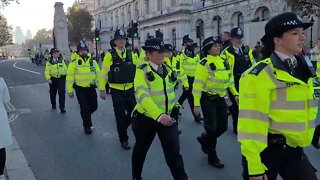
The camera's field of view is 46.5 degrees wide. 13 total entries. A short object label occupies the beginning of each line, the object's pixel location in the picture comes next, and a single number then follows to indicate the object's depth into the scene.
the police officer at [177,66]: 8.45
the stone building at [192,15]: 38.03
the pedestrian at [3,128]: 4.88
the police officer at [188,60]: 9.48
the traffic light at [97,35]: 33.25
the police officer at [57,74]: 11.03
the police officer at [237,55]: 6.88
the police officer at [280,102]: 2.58
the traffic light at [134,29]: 28.73
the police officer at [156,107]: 4.10
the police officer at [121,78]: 6.49
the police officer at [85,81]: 7.88
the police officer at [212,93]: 5.46
